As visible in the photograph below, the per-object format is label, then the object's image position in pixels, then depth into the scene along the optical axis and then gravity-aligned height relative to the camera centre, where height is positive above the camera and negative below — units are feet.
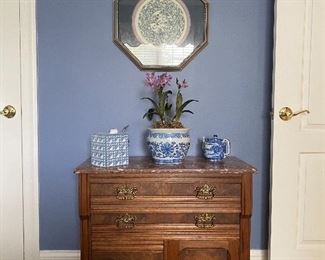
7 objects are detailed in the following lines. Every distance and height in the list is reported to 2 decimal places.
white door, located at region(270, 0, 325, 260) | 6.04 -0.58
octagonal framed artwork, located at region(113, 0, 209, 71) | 6.33 +1.45
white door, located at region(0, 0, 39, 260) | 6.30 -0.57
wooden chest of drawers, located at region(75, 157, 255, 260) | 5.08 -1.60
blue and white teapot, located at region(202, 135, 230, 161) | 5.72 -0.69
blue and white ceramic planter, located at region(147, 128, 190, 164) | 5.39 -0.59
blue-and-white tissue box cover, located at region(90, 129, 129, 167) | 5.24 -0.67
